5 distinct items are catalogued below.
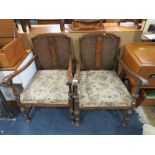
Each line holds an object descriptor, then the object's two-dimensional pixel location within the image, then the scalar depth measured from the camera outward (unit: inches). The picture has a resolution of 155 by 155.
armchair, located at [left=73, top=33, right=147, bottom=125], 47.9
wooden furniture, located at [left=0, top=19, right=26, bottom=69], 48.3
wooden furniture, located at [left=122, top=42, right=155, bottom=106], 46.8
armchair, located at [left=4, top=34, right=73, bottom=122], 49.3
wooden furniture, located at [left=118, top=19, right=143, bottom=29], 57.8
